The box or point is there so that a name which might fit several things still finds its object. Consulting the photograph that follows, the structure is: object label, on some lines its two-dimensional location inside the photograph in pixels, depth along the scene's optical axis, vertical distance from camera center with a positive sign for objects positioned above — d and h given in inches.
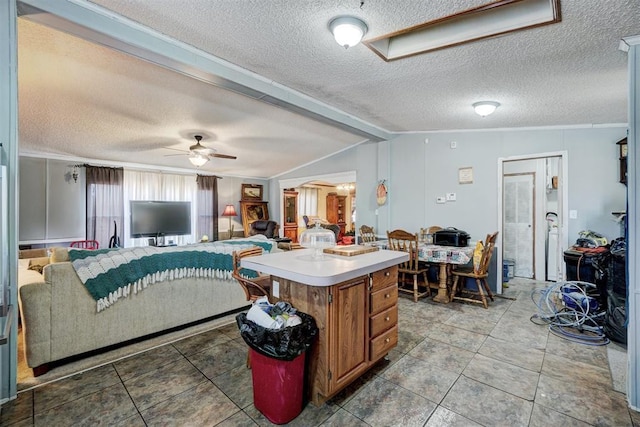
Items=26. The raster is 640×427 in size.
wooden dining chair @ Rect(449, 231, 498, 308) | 144.2 -32.7
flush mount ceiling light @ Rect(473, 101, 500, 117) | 127.0 +46.7
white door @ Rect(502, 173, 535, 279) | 199.3 -5.8
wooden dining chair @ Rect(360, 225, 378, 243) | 198.7 -14.6
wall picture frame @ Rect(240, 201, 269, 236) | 318.7 +1.3
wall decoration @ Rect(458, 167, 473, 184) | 177.8 +23.3
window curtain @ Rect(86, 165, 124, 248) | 223.1 +7.9
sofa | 84.8 -31.7
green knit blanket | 93.4 -19.1
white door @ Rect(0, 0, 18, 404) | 67.2 +14.1
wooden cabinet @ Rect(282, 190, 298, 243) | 331.0 -2.2
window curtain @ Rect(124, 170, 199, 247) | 246.1 +21.2
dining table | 142.9 -22.4
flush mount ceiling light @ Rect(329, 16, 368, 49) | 76.7 +49.0
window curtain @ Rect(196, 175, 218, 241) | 287.4 +7.2
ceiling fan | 179.3 +37.4
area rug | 83.0 -47.3
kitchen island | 67.9 -23.6
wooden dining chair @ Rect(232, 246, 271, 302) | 85.7 -21.9
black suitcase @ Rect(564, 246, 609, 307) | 119.2 -23.7
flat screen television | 210.1 -3.8
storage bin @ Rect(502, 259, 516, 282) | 191.4 -38.1
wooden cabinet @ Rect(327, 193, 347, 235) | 439.5 +4.8
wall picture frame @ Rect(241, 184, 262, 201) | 323.6 +24.0
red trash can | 64.6 -39.4
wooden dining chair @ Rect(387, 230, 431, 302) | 152.8 -29.2
